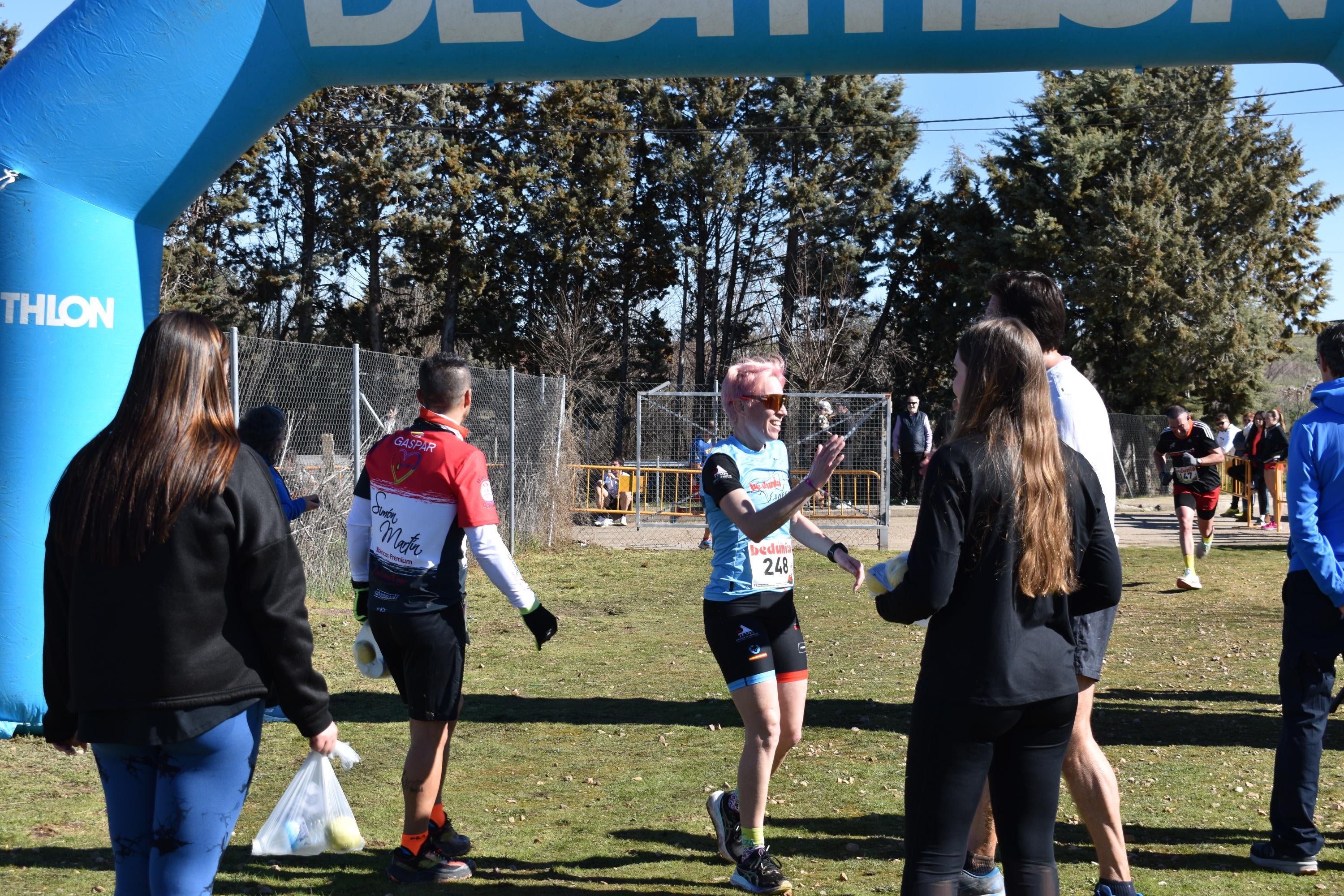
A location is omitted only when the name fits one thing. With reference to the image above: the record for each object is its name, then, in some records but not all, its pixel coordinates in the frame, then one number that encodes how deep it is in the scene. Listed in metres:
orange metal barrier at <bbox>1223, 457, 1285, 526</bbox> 19.22
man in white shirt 3.49
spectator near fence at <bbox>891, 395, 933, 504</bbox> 19.31
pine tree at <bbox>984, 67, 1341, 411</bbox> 34.16
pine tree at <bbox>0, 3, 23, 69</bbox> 28.66
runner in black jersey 11.80
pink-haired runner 4.01
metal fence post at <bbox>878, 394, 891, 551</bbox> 16.84
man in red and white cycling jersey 4.09
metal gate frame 16.88
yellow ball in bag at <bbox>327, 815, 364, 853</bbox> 3.05
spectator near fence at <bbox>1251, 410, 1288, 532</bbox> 16.72
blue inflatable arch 5.77
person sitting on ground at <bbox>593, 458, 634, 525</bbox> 19.94
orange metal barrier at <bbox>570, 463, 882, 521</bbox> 19.34
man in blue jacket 4.09
